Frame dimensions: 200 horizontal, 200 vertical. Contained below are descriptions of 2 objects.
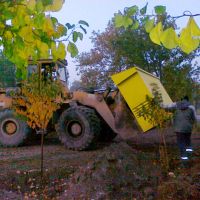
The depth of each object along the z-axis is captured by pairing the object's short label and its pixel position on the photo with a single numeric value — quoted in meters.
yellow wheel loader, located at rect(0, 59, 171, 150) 7.78
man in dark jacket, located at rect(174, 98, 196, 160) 6.43
